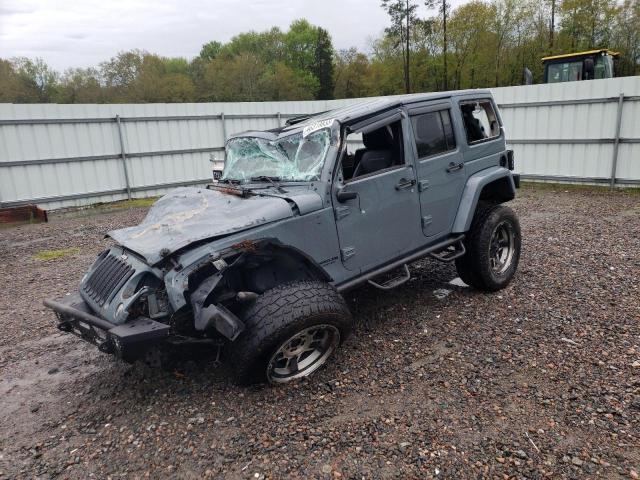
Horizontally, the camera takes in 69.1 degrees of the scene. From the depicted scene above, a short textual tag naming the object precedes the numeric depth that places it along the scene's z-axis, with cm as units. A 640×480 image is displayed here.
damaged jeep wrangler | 312
